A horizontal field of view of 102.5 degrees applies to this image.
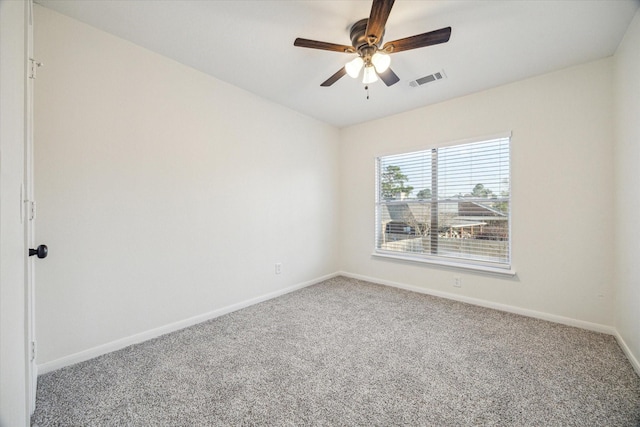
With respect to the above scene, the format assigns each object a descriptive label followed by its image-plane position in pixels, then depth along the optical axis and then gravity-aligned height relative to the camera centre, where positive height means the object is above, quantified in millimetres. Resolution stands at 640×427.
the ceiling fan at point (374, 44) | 1620 +1186
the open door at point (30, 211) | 1297 +6
